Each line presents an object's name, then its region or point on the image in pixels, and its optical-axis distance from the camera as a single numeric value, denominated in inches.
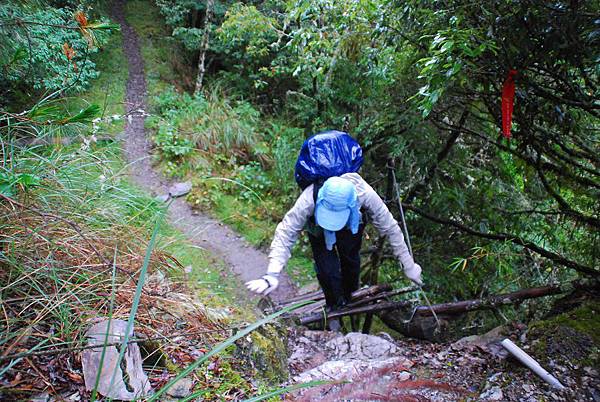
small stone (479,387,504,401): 74.6
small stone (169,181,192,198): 257.6
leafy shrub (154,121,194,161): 289.7
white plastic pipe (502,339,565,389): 75.9
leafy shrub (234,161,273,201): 284.4
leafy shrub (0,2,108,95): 92.7
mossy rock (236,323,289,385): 80.2
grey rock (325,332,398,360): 107.0
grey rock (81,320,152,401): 57.8
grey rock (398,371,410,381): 79.0
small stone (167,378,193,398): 64.7
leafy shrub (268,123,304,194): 259.9
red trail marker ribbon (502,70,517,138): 89.8
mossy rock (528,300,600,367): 80.1
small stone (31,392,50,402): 53.1
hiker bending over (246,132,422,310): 106.1
